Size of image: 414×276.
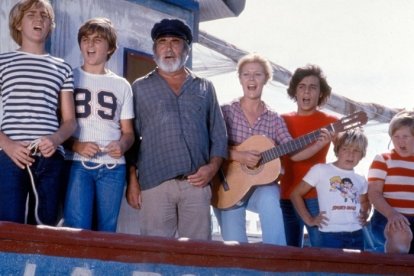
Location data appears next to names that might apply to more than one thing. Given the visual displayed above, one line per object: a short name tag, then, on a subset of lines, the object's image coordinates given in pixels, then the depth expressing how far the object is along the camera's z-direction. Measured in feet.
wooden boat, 21.13
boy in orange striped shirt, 32.04
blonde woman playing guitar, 30.88
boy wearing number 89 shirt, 26.84
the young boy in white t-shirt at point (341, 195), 31.78
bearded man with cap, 28.35
